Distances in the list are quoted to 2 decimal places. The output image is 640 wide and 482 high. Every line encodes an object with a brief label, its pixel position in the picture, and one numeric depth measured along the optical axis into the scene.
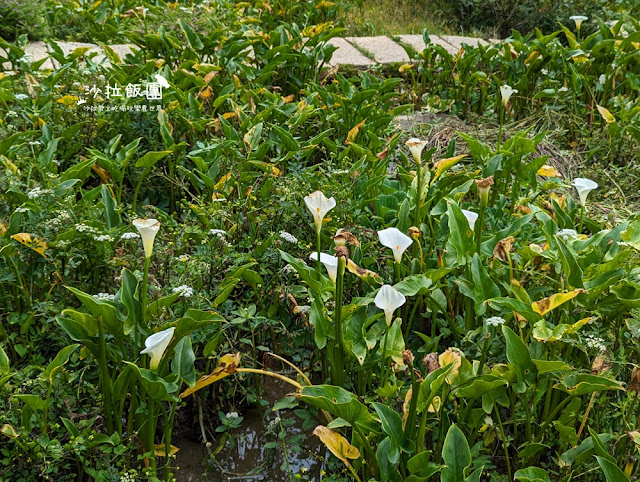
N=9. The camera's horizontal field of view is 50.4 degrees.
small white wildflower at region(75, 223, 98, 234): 1.90
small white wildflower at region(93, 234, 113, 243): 1.90
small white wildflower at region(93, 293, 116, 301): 1.72
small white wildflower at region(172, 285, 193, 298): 1.74
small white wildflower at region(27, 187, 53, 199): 2.03
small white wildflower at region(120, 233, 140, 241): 1.86
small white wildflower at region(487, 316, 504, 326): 1.67
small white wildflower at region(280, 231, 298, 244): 2.03
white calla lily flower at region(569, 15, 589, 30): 4.00
